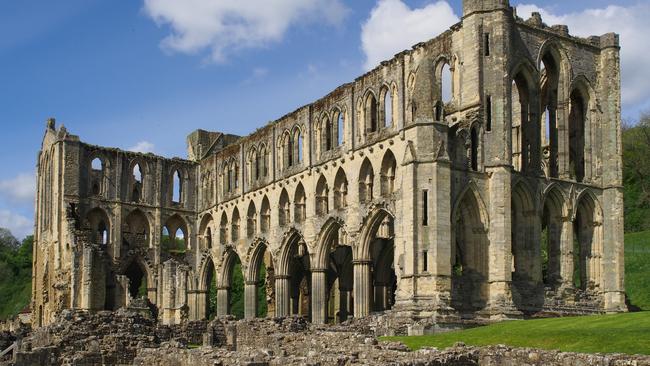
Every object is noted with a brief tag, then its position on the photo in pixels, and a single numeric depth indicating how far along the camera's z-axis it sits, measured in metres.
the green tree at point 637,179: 69.38
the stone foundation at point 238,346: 19.39
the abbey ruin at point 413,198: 37.28
